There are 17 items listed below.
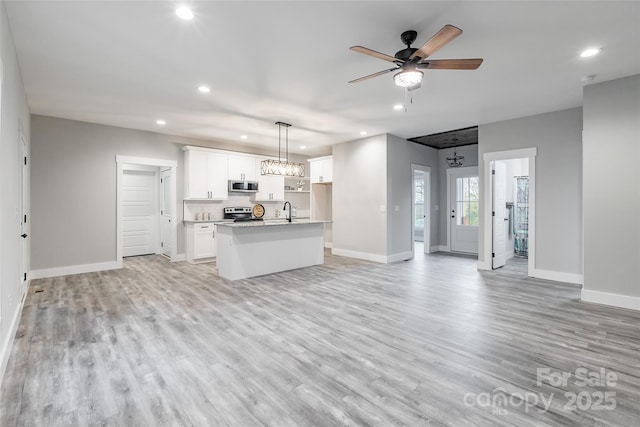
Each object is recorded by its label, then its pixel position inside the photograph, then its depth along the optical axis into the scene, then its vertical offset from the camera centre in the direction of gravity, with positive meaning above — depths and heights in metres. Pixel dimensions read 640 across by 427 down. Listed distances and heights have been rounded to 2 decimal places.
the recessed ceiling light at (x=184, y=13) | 2.40 +1.61
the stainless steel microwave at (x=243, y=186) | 7.38 +0.58
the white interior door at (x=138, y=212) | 7.55 -0.06
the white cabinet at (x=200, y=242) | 6.61 -0.73
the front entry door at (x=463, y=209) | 7.87 -0.01
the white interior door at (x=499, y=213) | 5.94 -0.09
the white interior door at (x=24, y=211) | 3.87 -0.01
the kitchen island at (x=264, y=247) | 5.06 -0.69
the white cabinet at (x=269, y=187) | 7.98 +0.60
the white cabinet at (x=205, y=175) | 6.78 +0.80
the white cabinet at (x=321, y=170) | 8.07 +1.09
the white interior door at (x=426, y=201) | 7.42 +0.19
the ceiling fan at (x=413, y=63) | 2.56 +1.29
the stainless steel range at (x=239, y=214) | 7.43 -0.11
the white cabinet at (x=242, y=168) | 7.42 +1.05
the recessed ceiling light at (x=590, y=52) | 3.04 +1.61
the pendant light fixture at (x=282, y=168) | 5.73 +0.81
